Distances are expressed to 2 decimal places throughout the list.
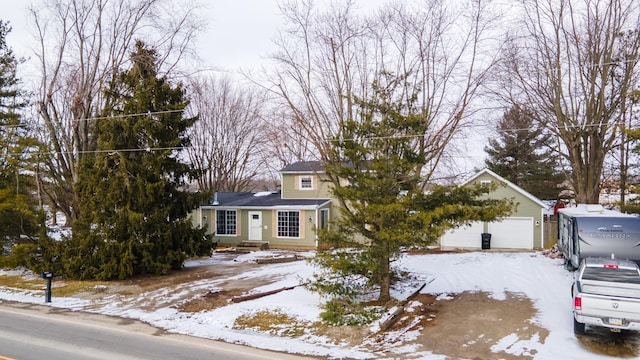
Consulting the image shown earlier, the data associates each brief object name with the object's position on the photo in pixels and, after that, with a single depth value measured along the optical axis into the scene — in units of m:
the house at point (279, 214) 26.67
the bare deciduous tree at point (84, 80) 21.67
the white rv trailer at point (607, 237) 14.21
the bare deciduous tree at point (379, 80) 16.25
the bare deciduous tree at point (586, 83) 18.17
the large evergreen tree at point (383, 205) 10.66
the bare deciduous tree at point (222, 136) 39.53
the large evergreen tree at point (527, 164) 36.41
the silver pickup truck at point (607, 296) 8.36
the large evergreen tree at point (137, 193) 16.98
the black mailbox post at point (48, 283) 13.80
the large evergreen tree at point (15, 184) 18.69
